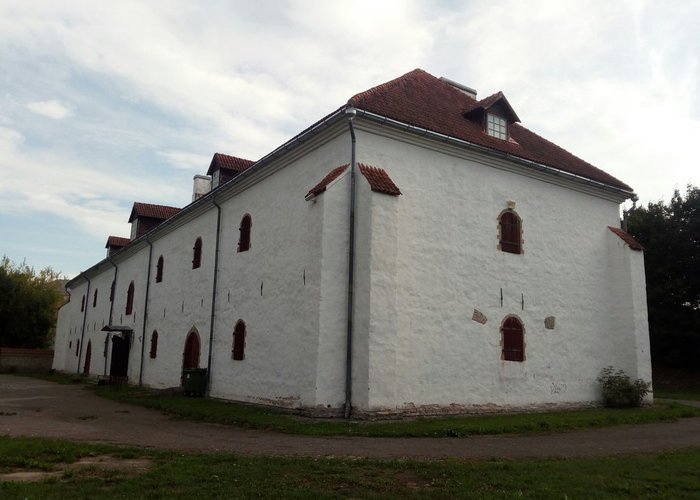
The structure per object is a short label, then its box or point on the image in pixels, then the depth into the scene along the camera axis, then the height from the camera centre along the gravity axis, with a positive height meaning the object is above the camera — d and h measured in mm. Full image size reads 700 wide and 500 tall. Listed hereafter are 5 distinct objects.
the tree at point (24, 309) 42500 +2732
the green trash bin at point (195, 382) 17781 -991
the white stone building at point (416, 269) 12758 +2278
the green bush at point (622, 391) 16234 -811
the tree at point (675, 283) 27516 +3913
